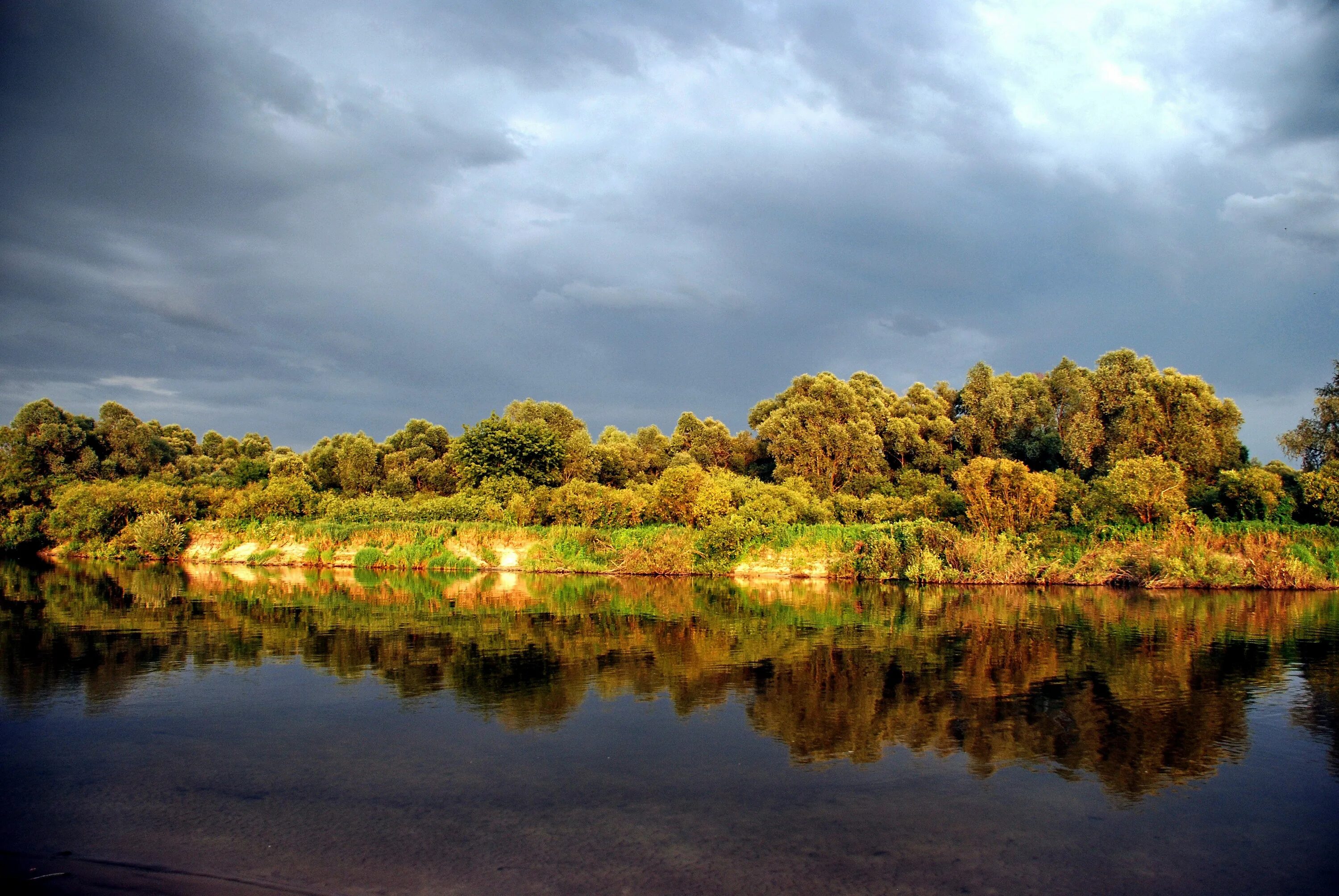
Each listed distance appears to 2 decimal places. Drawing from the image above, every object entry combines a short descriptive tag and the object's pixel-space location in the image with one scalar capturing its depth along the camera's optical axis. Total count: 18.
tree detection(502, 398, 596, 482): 53.00
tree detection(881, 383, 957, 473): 47.81
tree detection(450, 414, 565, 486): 46.84
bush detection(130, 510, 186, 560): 39.94
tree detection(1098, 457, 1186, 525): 28.36
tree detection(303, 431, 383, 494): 57.66
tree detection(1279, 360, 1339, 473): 33.94
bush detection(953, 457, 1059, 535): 29.52
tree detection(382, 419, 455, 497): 55.88
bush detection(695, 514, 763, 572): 32.16
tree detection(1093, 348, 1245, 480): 37.78
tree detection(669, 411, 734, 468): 55.38
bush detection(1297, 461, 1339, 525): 28.27
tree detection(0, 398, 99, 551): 45.75
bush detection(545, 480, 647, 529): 35.34
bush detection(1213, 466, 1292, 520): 29.80
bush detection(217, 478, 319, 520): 41.06
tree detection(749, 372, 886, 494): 47.03
